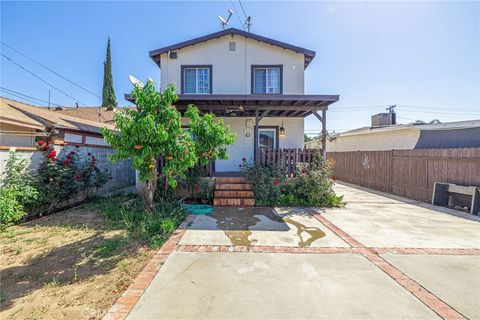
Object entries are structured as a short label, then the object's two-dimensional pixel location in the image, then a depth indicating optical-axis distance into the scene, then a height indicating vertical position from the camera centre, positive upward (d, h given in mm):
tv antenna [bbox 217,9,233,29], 10930 +7306
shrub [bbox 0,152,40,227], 4844 -866
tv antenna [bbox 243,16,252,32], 12053 +7796
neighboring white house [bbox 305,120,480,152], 9602 +1446
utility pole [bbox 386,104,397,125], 15859 +3267
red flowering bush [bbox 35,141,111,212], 5969 -612
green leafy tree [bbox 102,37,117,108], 22656 +7635
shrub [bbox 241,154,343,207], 7355 -921
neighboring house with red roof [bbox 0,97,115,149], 7832 +1254
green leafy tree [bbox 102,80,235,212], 4492 +493
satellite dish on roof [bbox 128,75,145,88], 5070 +1904
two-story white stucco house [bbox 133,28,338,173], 10164 +4306
